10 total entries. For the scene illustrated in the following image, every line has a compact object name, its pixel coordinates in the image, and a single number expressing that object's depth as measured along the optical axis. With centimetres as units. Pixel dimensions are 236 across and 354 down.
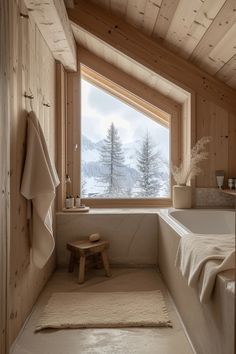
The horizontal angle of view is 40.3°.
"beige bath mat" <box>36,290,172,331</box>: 217
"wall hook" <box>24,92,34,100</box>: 220
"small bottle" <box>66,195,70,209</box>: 350
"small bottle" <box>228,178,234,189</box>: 346
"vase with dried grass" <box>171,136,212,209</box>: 346
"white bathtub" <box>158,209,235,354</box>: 129
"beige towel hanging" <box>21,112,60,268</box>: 213
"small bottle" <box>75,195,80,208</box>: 357
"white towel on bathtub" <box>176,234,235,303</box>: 138
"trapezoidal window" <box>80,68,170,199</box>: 388
